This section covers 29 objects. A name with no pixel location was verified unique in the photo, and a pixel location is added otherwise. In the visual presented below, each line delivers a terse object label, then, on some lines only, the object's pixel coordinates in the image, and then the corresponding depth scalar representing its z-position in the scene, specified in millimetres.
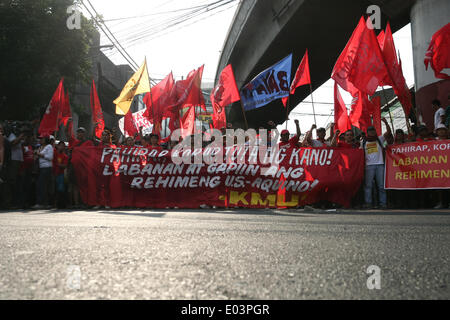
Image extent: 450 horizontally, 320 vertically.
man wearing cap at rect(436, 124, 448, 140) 8235
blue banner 10734
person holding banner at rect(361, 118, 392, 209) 8695
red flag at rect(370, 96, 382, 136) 9289
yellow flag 12438
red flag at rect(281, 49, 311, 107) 10430
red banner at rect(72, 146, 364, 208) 8961
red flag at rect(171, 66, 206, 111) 12141
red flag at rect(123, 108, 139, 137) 13680
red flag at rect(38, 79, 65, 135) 11136
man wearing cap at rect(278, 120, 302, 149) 9425
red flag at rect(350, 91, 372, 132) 9248
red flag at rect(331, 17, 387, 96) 8914
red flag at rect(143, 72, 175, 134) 12781
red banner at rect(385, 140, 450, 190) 7988
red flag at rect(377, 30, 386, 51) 10720
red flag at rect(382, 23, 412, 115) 9008
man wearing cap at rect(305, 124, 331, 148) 9539
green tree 17781
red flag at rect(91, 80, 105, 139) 12748
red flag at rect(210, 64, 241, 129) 11547
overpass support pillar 10910
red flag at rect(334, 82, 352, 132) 9656
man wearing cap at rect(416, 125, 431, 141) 8547
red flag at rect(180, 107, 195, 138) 11741
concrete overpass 14382
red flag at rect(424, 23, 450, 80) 9086
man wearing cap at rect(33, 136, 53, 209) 9539
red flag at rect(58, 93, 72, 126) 11445
